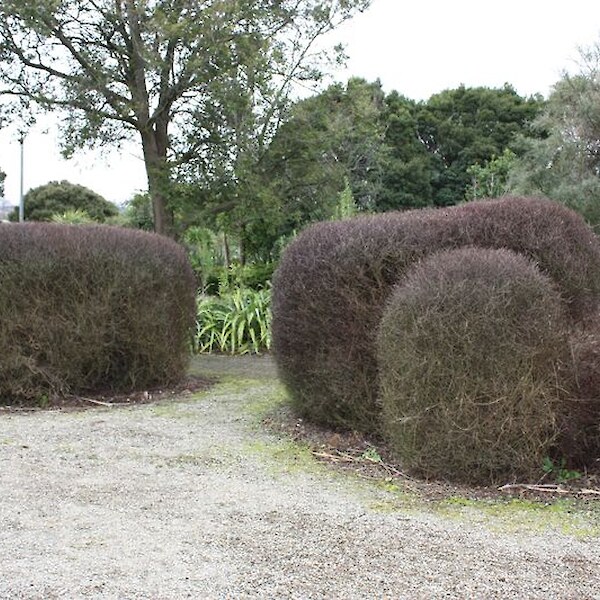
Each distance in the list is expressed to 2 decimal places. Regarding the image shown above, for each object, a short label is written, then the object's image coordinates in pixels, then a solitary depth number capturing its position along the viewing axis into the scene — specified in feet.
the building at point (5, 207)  155.18
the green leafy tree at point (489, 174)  103.81
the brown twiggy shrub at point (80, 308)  22.76
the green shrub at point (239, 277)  45.83
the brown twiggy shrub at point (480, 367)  13.83
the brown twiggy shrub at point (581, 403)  14.53
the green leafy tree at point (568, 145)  79.51
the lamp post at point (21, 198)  112.24
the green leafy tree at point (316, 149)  48.88
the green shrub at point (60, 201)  130.93
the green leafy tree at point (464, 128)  126.72
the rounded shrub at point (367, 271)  16.66
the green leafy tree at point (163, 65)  45.03
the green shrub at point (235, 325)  36.81
